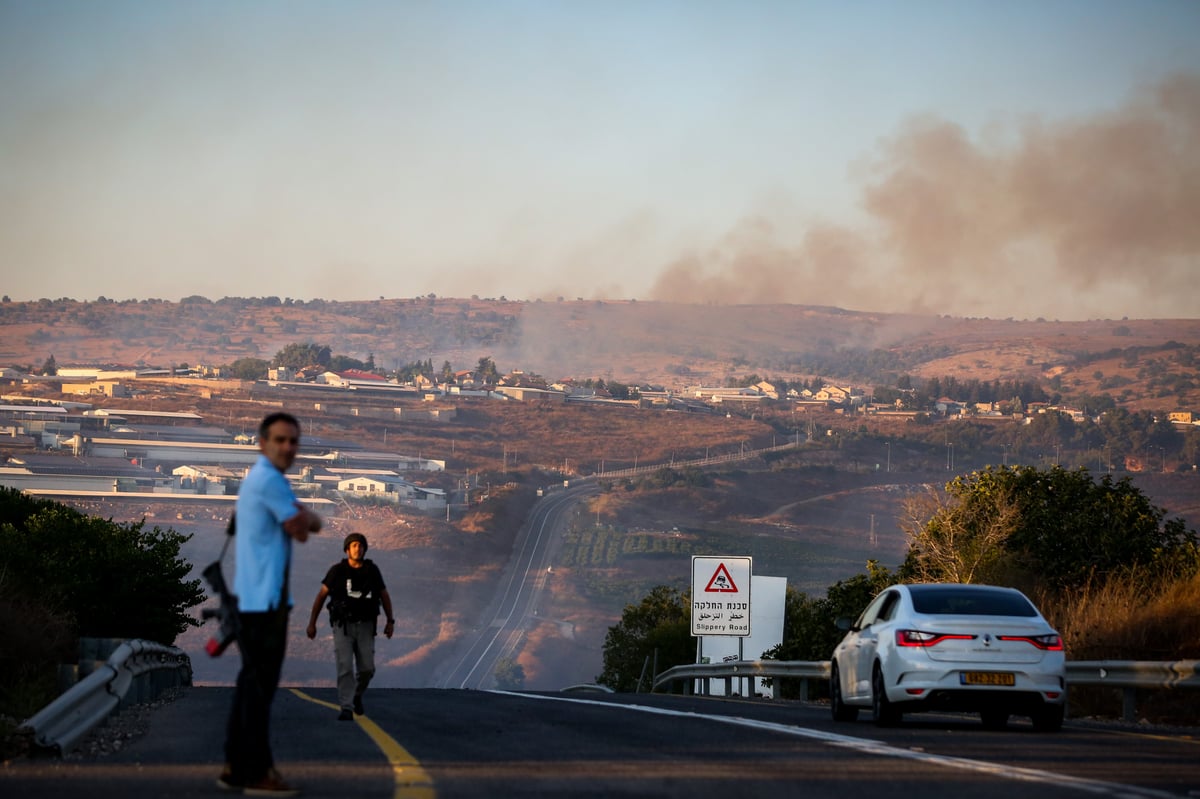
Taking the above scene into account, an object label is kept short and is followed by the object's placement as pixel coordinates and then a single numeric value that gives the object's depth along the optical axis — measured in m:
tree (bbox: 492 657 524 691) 168.62
